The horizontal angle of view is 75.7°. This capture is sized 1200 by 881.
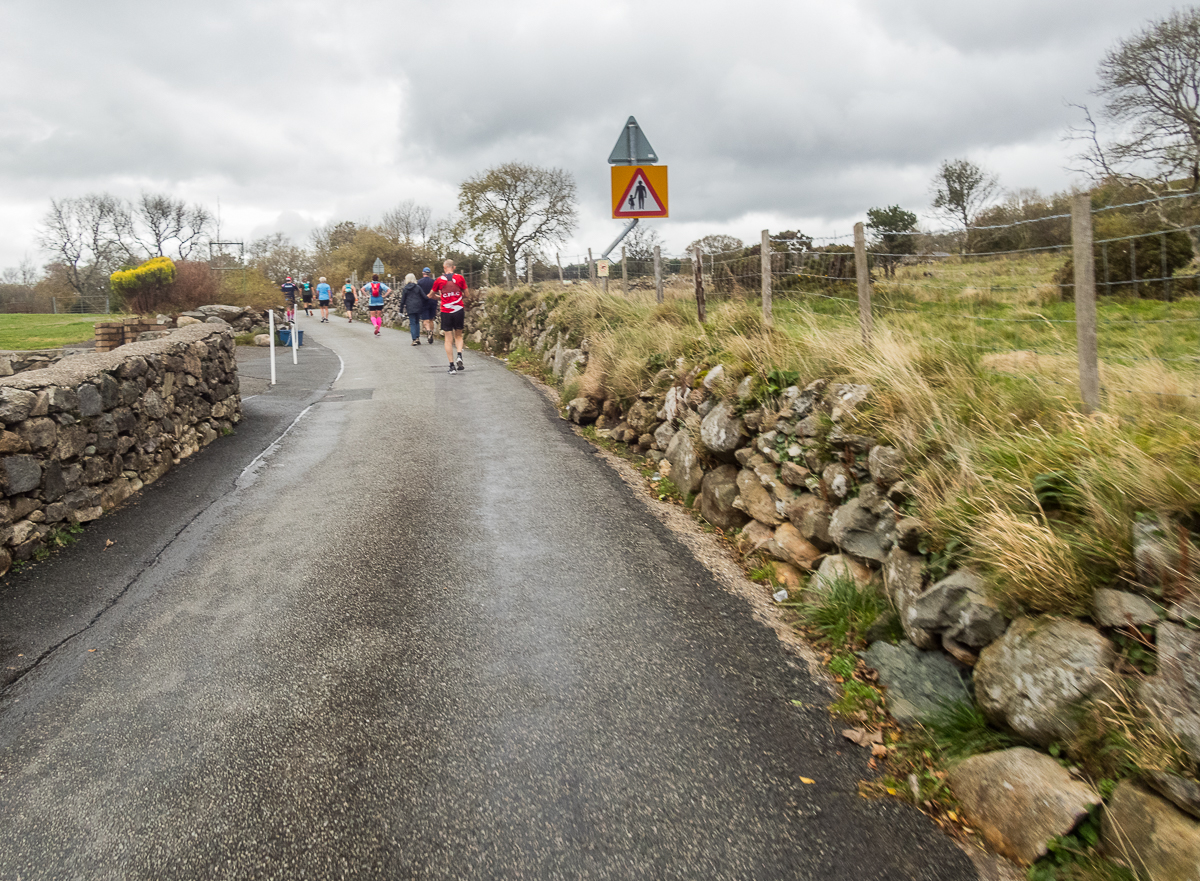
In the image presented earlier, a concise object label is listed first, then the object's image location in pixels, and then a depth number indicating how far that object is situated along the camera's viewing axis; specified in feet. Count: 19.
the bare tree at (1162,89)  63.72
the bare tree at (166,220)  219.20
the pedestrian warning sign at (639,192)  32.50
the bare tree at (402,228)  205.80
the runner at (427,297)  72.13
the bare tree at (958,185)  91.25
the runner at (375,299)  95.04
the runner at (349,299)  121.08
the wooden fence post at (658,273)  42.53
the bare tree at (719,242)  78.85
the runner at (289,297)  88.34
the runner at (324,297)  122.01
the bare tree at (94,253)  208.03
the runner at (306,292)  164.04
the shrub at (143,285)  81.97
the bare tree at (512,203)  128.67
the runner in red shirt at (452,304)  55.26
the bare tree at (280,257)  238.89
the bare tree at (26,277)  219.16
